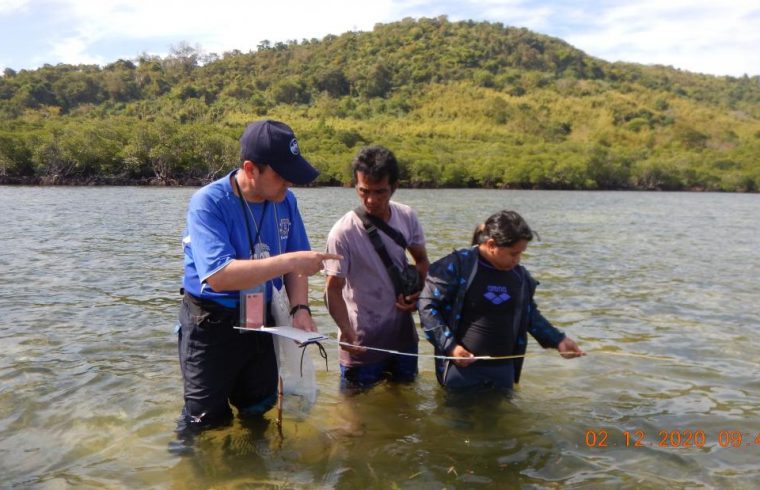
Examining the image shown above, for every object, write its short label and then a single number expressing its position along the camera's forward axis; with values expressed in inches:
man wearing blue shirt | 132.0
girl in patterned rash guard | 178.2
